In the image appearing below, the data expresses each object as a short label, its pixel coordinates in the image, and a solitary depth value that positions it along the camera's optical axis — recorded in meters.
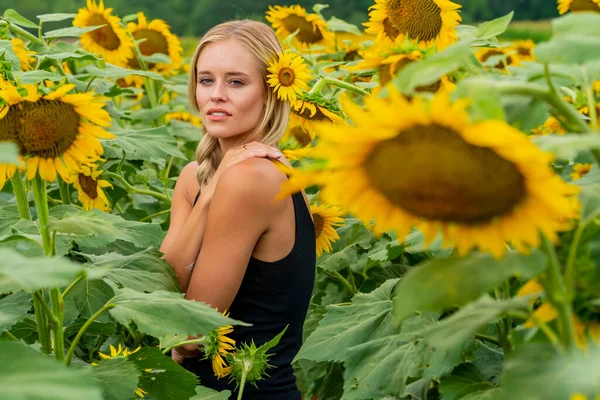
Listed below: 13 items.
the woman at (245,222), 2.88
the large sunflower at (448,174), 1.13
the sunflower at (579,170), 3.39
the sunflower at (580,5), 4.24
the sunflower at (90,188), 3.34
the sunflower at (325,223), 3.33
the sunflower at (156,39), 5.38
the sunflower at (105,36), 4.76
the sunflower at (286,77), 3.10
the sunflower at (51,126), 2.03
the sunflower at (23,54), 3.19
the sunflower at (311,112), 2.89
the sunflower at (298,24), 4.88
